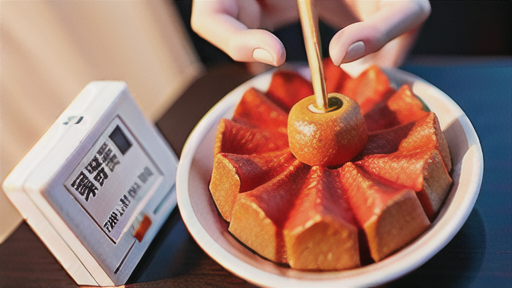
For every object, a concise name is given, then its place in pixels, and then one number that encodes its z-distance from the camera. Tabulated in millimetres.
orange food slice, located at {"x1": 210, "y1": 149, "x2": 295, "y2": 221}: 382
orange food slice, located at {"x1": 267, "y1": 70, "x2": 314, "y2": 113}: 452
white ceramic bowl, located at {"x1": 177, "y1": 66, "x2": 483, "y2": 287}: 344
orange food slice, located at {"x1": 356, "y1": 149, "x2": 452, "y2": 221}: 360
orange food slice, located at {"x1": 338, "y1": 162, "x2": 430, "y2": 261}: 348
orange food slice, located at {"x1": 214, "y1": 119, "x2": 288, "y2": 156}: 411
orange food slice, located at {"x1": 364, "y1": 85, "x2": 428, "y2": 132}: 406
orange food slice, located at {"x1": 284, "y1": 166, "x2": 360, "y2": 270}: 347
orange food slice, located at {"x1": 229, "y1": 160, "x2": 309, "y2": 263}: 359
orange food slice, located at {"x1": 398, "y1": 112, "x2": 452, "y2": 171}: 374
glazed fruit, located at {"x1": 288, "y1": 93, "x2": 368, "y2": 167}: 373
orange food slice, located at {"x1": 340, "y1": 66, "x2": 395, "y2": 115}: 428
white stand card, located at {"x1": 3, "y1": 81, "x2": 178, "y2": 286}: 376
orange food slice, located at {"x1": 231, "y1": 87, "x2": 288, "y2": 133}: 433
